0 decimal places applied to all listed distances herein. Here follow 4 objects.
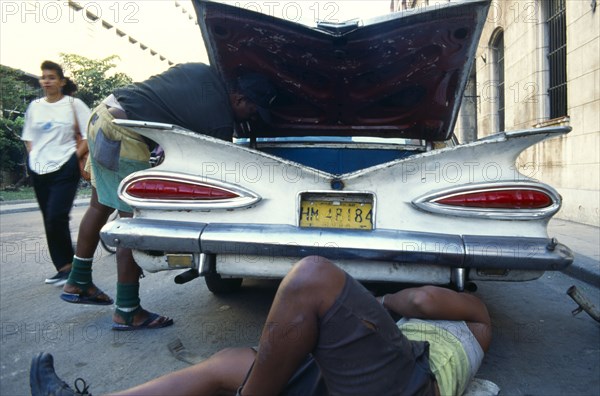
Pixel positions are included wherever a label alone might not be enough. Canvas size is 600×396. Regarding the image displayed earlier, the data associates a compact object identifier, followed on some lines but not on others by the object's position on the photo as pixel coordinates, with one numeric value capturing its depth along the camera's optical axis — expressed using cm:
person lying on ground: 144
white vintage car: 252
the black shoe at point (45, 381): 179
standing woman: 403
